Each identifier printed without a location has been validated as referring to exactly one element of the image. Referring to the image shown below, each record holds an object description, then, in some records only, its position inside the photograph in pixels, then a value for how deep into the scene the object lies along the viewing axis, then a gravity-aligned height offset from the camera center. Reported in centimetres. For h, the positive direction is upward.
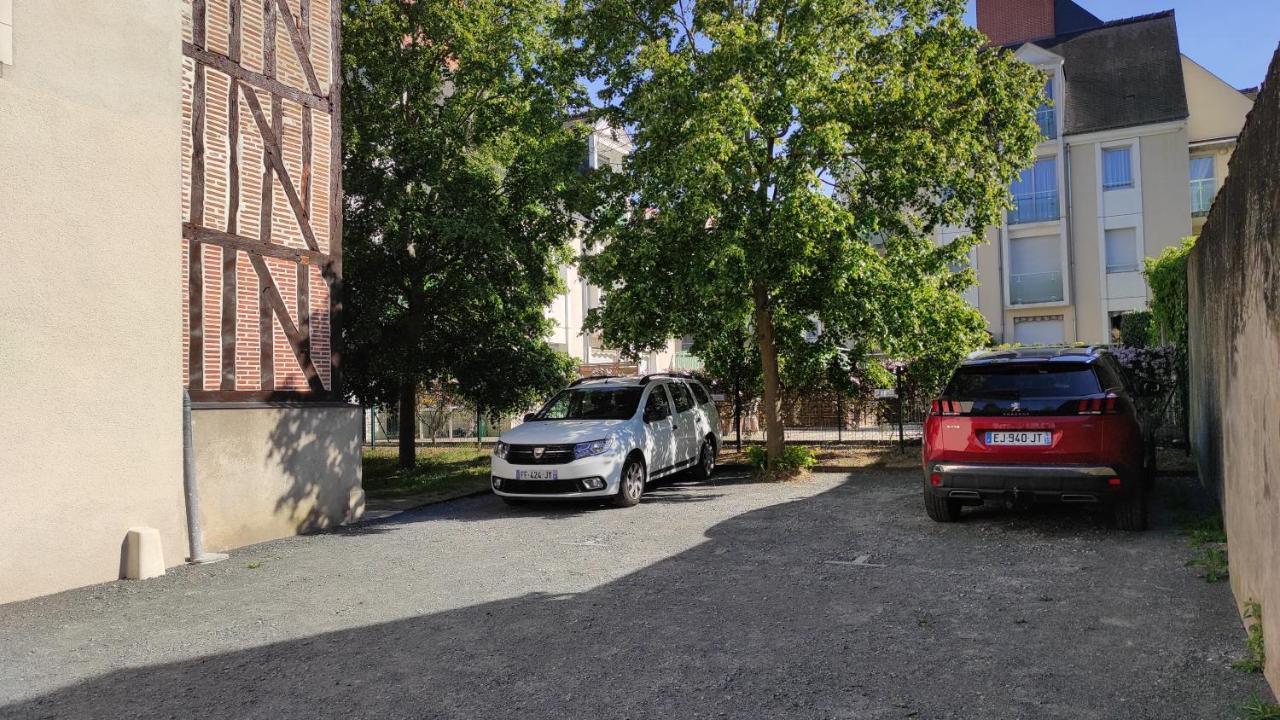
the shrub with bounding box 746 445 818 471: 1405 -121
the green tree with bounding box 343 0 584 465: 1451 +337
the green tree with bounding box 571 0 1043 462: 1187 +320
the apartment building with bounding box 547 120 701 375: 3086 +197
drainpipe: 854 -100
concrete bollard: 779 -144
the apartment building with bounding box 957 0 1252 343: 2745 +646
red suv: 762 -48
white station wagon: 1081 -71
